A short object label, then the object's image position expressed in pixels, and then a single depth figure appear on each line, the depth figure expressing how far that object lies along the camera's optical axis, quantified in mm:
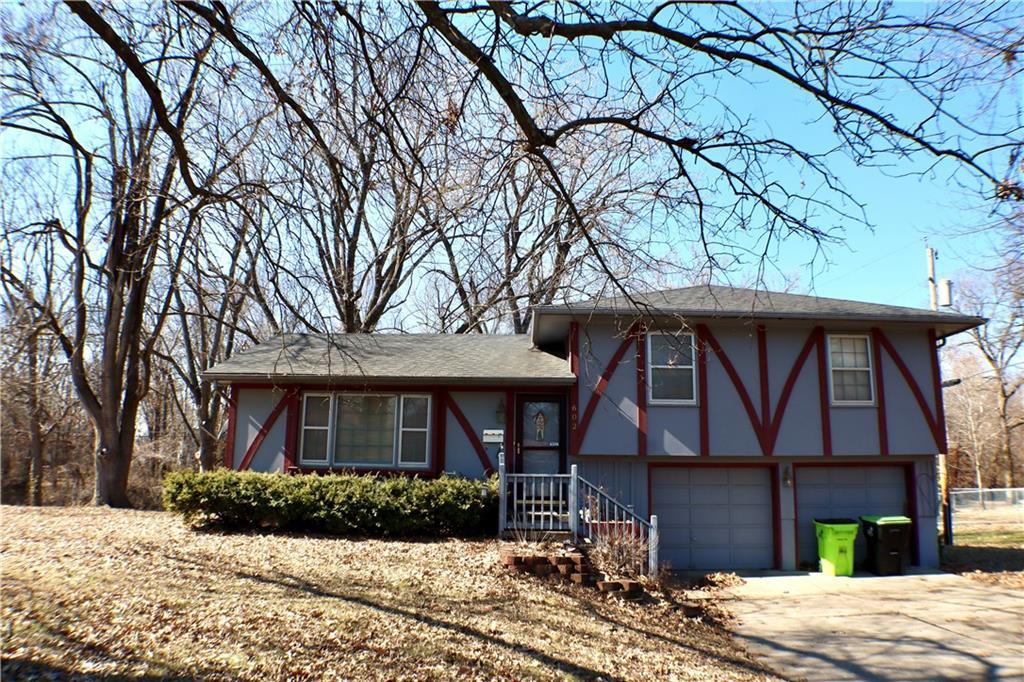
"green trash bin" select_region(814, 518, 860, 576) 11484
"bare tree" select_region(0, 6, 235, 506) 6070
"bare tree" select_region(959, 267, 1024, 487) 29477
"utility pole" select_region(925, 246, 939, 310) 16125
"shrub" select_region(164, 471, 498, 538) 10773
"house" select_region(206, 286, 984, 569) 12180
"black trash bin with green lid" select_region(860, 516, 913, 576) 11531
